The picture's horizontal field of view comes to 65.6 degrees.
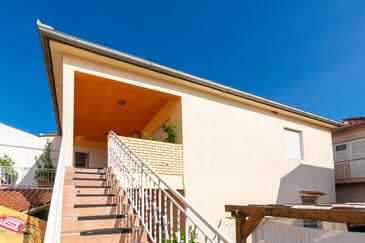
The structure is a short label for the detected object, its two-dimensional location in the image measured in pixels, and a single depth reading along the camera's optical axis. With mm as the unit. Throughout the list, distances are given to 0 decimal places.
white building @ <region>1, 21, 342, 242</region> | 7531
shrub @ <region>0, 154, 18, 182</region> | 11555
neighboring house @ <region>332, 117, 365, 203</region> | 13578
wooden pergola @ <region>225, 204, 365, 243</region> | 4624
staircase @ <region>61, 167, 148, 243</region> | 4312
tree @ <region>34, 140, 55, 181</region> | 12334
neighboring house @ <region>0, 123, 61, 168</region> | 14250
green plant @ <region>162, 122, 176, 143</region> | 9070
